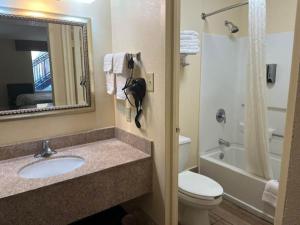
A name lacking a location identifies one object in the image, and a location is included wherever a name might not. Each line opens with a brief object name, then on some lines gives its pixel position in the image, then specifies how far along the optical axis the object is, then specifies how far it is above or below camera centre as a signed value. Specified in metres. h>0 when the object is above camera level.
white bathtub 2.01 -1.05
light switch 1.55 -0.03
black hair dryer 1.59 -0.09
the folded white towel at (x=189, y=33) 2.00 +0.39
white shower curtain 1.93 -0.17
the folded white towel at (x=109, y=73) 1.75 +0.03
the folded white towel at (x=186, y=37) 2.01 +0.36
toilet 1.73 -0.94
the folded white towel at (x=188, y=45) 2.03 +0.29
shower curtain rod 2.17 +0.66
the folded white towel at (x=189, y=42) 2.02 +0.32
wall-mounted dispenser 2.49 +0.03
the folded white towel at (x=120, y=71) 1.63 +0.05
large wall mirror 1.48 +0.10
